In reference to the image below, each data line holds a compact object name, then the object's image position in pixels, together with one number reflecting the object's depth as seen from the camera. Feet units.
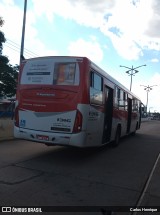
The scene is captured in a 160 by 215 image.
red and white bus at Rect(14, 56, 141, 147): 16.92
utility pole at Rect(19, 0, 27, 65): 32.17
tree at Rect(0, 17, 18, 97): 69.58
